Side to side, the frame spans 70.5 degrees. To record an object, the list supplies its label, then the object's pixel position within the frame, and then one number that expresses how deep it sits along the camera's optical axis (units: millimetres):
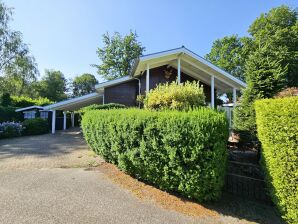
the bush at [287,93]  7624
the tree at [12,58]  26047
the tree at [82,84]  63875
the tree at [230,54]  35881
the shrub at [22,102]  27380
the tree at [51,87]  47344
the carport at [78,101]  18781
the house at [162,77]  13102
